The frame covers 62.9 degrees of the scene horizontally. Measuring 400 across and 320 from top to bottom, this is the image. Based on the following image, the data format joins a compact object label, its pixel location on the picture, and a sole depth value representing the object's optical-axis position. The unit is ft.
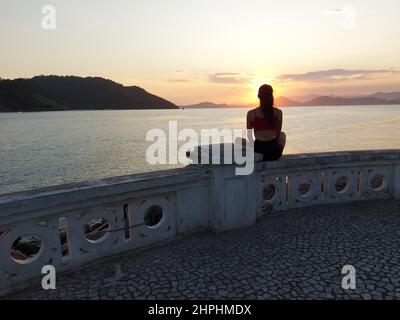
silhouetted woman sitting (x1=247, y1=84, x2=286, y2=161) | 18.20
